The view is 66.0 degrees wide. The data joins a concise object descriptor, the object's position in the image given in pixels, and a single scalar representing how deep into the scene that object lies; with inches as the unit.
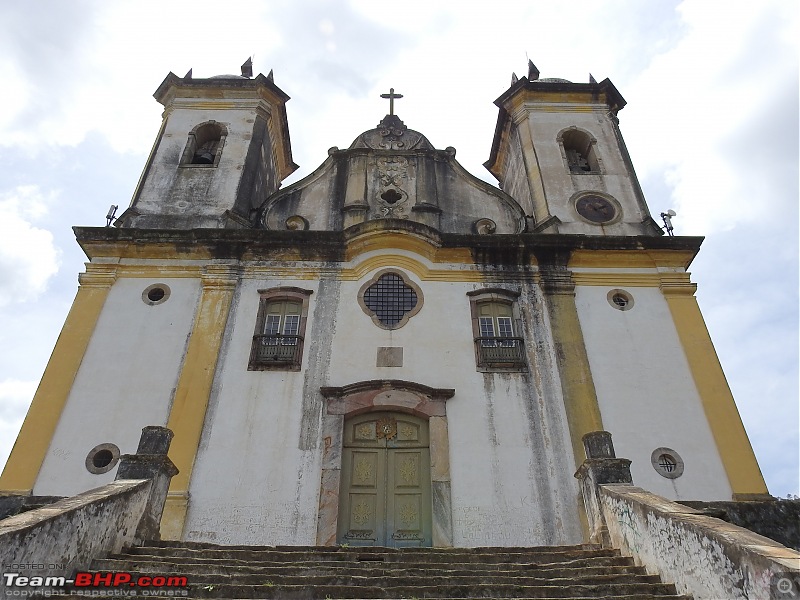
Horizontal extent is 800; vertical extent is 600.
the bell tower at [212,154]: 532.4
